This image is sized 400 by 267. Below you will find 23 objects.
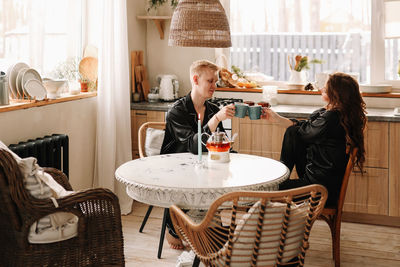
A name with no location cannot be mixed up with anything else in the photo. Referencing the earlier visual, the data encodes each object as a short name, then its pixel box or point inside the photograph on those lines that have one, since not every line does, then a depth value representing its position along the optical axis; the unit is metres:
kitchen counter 3.88
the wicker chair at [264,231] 1.98
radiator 3.13
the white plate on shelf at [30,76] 3.38
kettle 4.77
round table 2.41
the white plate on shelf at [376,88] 4.31
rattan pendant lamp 2.59
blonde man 3.21
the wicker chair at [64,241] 2.22
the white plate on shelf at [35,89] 3.37
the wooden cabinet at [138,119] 4.57
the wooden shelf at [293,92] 4.29
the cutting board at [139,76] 4.81
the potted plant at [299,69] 4.63
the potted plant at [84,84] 4.22
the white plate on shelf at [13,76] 3.37
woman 3.09
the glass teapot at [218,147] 2.88
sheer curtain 4.18
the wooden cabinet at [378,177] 3.88
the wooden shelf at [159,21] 4.77
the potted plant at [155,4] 4.85
